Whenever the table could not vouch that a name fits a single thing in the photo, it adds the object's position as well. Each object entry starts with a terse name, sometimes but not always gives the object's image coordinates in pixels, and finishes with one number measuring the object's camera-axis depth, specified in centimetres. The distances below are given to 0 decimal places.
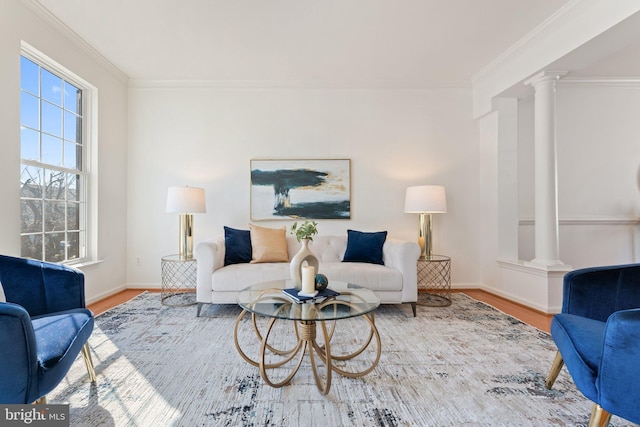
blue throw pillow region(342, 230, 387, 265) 345
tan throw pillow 345
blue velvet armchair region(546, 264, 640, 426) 112
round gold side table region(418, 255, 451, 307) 406
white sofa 303
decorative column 323
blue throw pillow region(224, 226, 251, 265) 342
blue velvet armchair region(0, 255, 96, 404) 113
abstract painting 411
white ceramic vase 213
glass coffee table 169
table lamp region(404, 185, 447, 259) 363
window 277
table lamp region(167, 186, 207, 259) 352
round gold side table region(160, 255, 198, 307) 396
